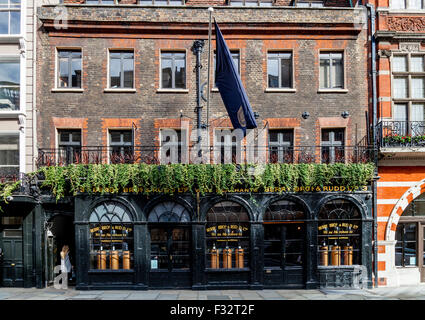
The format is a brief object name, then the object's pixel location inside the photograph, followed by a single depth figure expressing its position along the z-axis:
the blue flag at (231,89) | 12.38
